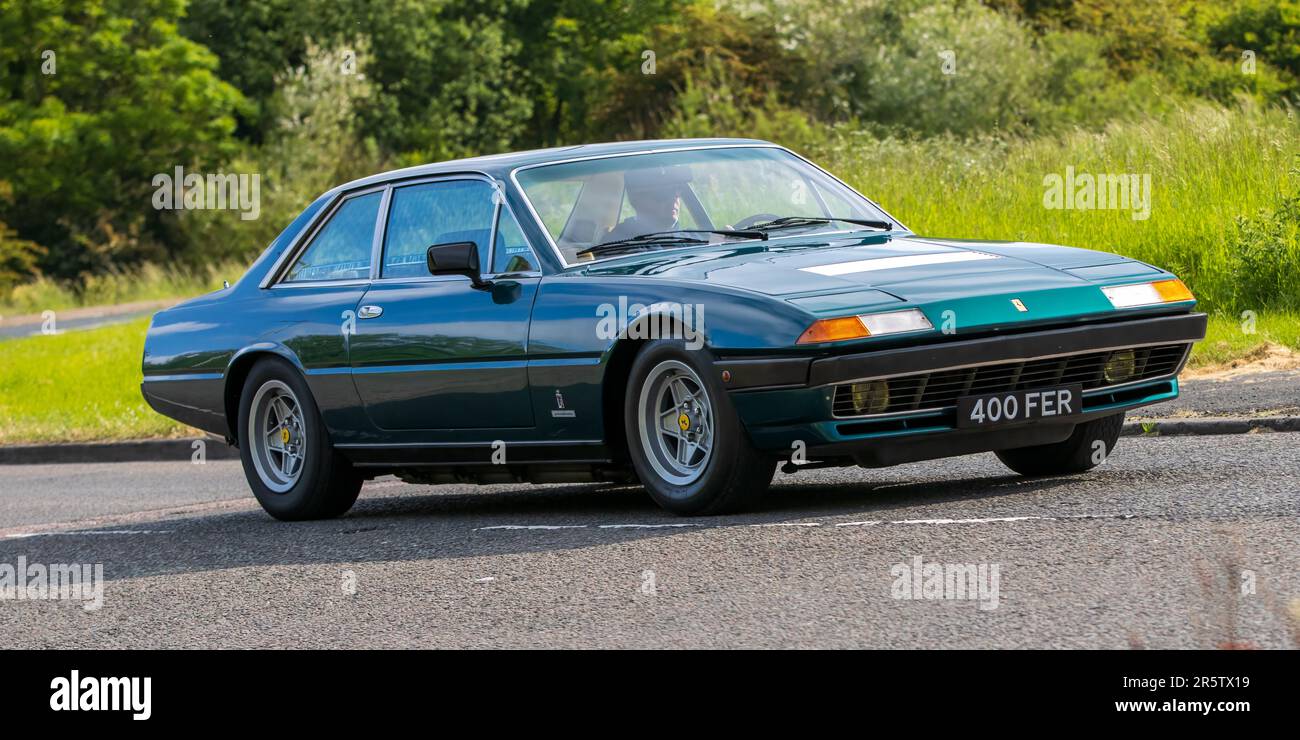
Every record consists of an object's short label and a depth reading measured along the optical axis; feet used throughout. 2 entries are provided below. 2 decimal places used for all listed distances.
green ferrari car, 49.47
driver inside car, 58.08
